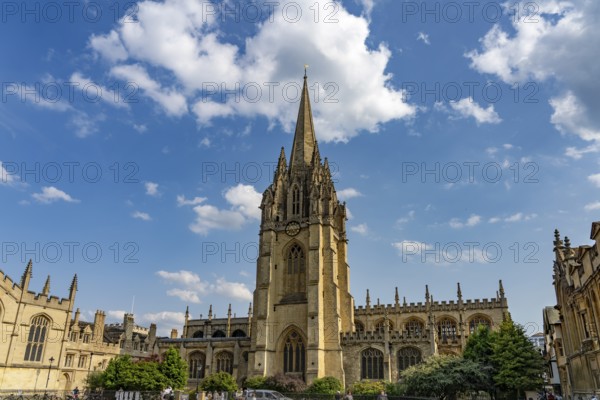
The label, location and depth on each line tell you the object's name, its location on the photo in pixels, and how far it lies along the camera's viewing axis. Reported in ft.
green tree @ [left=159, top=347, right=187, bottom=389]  133.15
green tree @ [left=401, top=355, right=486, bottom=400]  98.63
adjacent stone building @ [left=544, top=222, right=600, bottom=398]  71.67
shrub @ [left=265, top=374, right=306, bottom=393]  134.62
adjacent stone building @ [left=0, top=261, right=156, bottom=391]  125.49
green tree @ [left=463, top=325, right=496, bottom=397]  103.24
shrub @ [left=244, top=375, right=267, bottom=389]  139.54
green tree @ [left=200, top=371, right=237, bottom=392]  128.67
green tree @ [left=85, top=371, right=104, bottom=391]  134.93
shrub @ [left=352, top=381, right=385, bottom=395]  121.00
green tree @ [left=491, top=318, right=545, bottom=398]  99.51
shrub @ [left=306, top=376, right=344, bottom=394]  130.52
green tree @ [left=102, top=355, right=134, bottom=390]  123.03
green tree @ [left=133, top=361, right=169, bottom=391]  123.44
